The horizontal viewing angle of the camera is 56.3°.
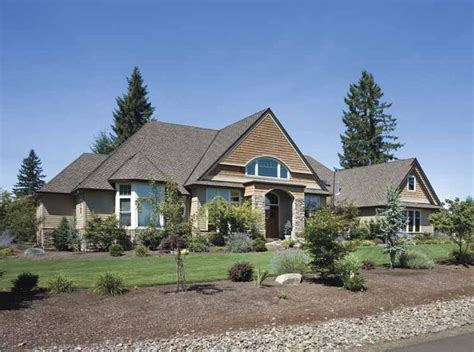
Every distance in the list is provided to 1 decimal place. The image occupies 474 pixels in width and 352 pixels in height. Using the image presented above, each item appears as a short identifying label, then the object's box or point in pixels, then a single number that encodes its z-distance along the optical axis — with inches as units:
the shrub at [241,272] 520.5
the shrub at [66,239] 938.9
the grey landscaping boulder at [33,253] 815.0
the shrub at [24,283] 442.0
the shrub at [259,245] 898.1
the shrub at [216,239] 959.0
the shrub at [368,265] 659.9
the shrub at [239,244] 877.2
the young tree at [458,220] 743.1
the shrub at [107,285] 436.8
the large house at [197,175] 983.6
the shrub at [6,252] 821.7
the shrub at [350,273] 504.7
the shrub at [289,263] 567.2
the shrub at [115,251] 793.6
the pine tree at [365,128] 2345.0
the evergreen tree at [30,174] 3538.4
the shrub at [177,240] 478.9
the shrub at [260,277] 492.5
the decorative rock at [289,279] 518.7
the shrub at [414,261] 689.3
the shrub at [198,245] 858.8
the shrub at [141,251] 782.5
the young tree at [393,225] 677.9
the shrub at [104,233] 892.6
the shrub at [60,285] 442.0
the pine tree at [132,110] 2187.5
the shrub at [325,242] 542.6
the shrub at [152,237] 909.6
